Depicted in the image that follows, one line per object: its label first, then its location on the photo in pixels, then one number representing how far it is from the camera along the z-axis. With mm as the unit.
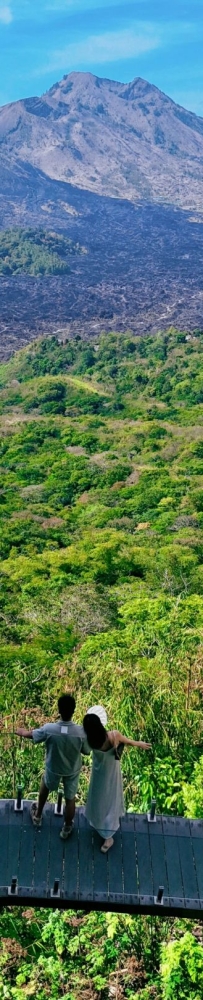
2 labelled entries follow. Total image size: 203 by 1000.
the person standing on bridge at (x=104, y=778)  5441
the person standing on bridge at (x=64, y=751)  5551
